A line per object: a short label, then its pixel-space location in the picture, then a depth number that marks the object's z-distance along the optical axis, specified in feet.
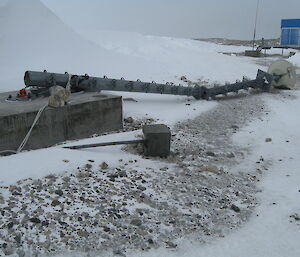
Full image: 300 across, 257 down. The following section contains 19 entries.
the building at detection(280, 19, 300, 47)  111.65
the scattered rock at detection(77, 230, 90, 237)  11.04
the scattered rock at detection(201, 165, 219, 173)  17.02
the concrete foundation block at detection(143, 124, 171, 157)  17.44
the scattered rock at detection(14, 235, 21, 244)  10.31
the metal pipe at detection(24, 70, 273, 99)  24.40
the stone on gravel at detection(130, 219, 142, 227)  11.94
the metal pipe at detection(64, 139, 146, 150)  17.43
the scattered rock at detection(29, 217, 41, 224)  11.20
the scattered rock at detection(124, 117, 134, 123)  26.23
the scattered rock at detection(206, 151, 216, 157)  19.30
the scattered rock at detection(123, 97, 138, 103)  30.88
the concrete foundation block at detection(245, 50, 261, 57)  90.99
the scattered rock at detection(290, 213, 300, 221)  13.25
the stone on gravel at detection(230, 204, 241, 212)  13.61
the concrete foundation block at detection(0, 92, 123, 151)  19.16
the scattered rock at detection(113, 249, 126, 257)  10.52
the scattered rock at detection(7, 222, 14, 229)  10.78
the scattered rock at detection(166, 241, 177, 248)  11.15
